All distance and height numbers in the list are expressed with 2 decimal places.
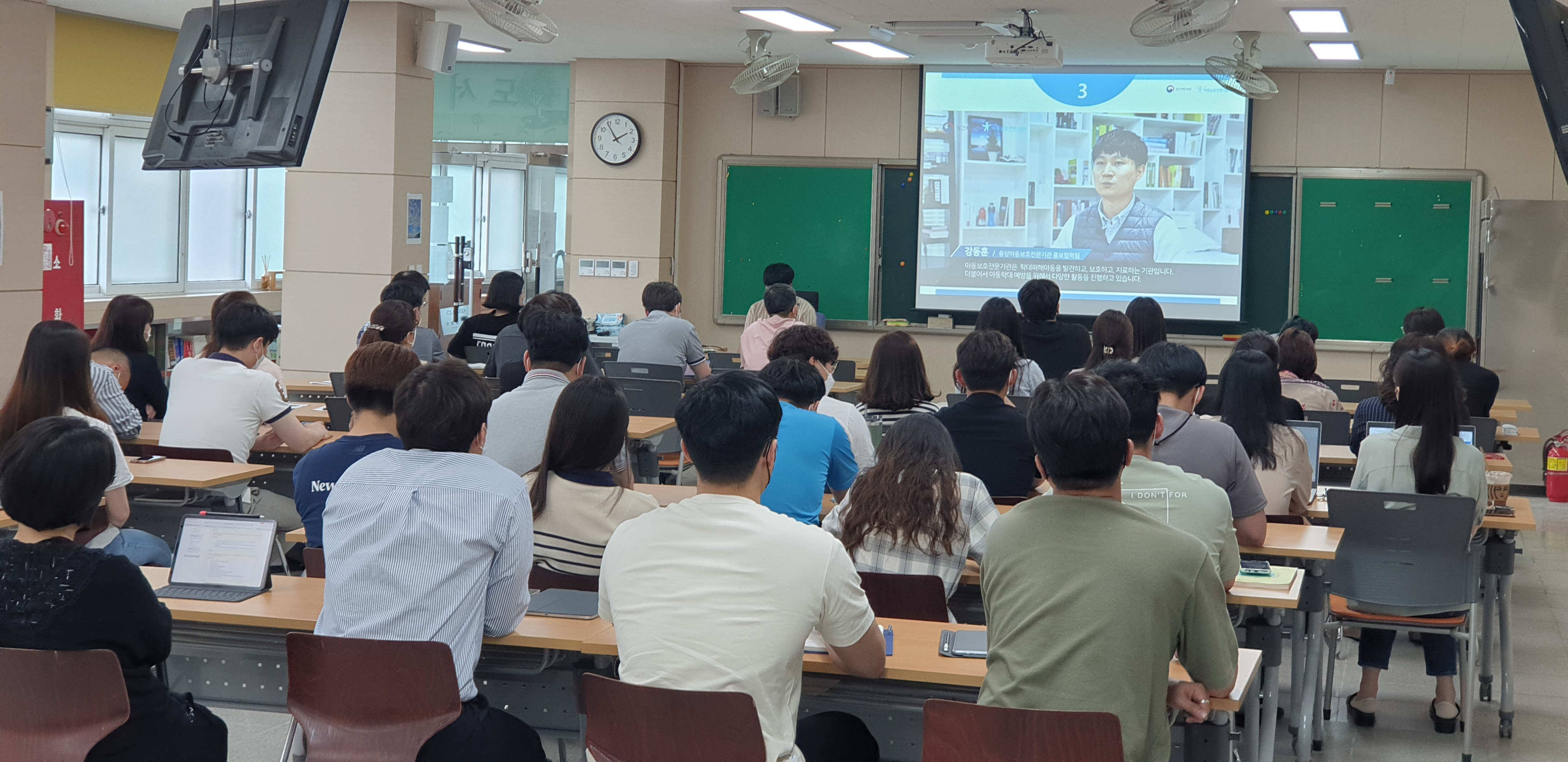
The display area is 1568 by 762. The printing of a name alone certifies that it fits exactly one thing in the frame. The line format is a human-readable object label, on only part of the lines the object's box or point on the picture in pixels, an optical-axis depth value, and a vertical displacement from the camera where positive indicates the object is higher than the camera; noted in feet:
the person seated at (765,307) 26.91 +0.11
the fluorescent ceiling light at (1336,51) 28.99 +5.99
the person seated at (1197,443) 12.21 -1.11
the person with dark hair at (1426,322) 24.12 +0.11
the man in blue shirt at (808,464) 13.26 -1.53
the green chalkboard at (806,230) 36.06 +2.09
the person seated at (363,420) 11.88 -1.12
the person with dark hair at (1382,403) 18.15 -1.08
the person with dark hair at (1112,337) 20.61 -0.28
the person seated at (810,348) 17.16 -0.50
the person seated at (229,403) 16.89 -1.40
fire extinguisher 30.22 -3.05
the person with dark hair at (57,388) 13.32 -1.04
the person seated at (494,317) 24.97 -0.34
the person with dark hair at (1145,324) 21.80 -0.07
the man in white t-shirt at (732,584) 7.46 -1.55
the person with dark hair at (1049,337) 23.65 -0.35
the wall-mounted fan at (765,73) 25.80 +4.50
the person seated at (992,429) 14.23 -1.21
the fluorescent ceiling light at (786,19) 27.37 +6.00
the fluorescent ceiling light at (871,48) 31.35 +6.19
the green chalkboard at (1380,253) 32.24 +1.77
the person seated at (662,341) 24.58 -0.67
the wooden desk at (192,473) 14.80 -2.06
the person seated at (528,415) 14.17 -1.21
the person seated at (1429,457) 14.08 -1.36
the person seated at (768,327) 24.77 -0.37
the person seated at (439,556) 8.55 -1.65
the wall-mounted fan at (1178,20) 20.33 +4.59
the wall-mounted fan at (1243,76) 25.27 +4.64
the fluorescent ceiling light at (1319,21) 25.02 +5.77
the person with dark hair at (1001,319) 22.17 -0.08
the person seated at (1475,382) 21.72 -0.86
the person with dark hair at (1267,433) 14.08 -1.16
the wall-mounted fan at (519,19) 18.86 +4.01
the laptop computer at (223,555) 10.11 -1.98
